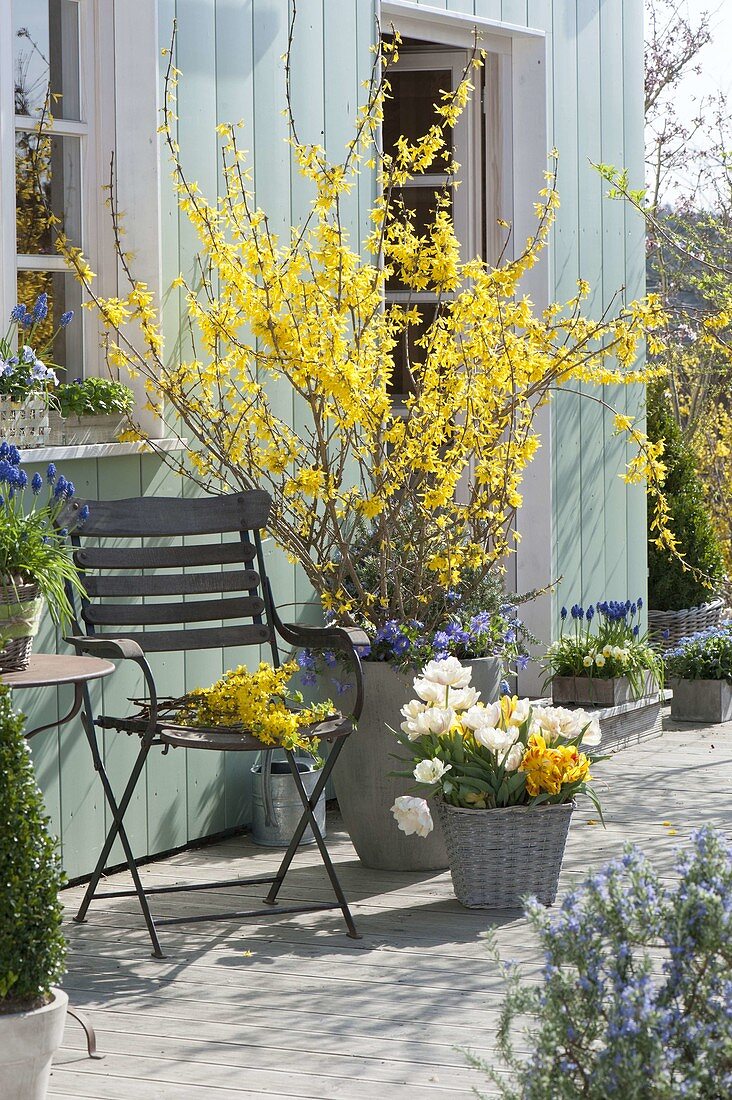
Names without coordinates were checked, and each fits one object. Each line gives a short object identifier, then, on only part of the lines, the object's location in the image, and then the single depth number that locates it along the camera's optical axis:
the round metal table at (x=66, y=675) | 5.07
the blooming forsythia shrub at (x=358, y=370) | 6.95
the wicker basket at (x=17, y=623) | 5.26
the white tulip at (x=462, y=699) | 6.71
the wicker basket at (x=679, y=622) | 12.87
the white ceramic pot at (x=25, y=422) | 6.48
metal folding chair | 6.15
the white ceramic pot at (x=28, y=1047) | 4.03
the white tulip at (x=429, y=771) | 6.46
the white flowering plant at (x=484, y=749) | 6.49
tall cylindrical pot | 7.21
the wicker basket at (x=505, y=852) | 6.50
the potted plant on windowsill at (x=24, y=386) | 6.42
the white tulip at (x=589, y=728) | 6.66
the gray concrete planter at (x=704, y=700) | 11.41
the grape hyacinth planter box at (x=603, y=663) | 10.30
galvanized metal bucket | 7.71
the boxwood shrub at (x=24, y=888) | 3.99
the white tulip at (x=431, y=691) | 6.70
